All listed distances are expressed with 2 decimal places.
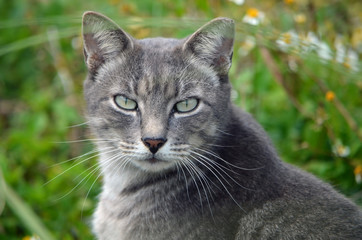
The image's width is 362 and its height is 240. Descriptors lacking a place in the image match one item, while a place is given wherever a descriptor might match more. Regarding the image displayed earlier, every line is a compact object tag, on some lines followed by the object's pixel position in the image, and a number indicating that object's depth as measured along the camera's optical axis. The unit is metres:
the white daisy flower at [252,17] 4.18
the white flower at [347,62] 3.49
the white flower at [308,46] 3.16
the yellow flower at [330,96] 4.08
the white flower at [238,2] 4.38
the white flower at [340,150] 4.27
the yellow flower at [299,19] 4.58
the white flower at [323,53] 3.16
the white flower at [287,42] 3.28
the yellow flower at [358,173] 4.10
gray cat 2.91
